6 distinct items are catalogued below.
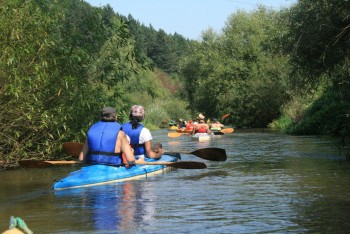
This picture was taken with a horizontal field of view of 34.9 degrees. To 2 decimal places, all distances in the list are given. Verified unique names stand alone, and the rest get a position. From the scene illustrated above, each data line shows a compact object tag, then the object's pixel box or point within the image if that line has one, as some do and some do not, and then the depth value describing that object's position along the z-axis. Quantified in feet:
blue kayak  33.32
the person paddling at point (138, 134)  38.91
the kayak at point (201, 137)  83.30
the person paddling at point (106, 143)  33.96
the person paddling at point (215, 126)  98.61
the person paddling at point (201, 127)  86.45
